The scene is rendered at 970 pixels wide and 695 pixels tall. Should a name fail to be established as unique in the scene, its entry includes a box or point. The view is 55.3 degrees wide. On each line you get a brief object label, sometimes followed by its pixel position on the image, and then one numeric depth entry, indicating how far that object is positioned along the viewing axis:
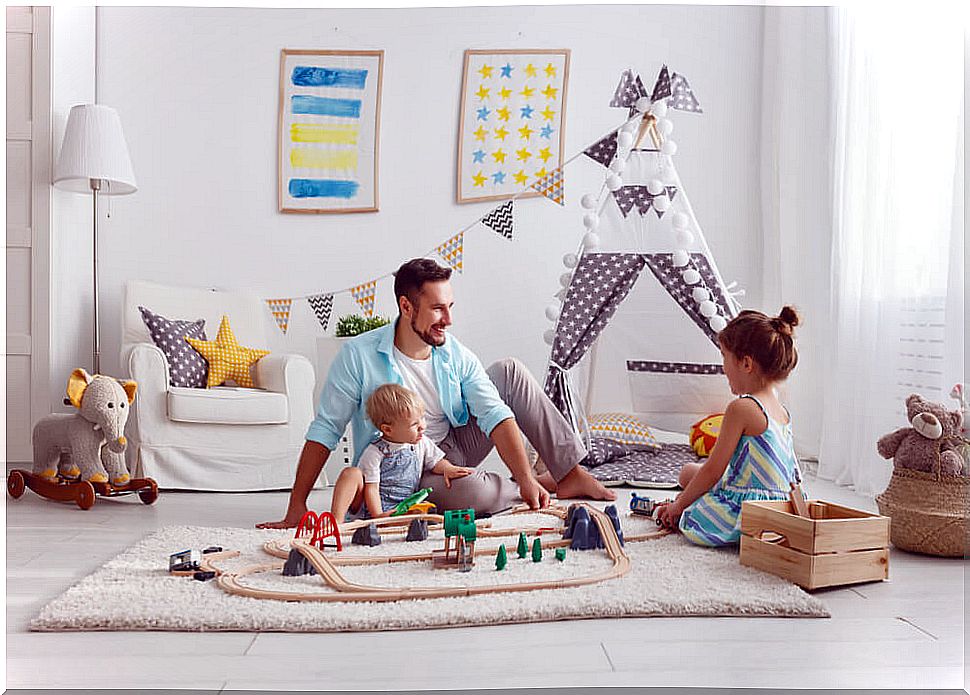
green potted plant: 3.51
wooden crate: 1.72
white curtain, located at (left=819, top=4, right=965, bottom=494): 2.68
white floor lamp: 3.40
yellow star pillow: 3.29
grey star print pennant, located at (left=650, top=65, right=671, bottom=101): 3.42
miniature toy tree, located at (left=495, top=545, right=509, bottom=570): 1.81
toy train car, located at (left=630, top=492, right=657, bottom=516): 2.40
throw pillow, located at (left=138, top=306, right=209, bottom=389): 3.20
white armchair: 3.00
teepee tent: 3.37
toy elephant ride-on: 2.78
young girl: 2.05
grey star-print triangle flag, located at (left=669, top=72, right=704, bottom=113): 3.39
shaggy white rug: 1.50
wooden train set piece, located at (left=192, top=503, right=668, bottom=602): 1.61
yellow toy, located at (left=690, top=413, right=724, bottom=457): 3.37
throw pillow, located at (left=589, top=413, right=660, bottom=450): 3.55
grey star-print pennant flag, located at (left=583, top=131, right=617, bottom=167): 3.46
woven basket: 2.02
